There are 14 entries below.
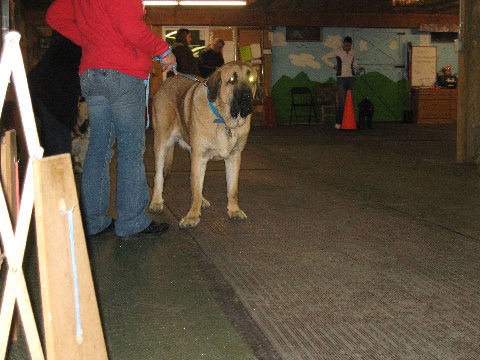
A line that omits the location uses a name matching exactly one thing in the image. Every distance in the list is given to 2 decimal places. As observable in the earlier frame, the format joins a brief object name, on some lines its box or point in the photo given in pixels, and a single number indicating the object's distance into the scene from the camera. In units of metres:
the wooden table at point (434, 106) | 19.00
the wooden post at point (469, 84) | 8.08
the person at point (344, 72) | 15.62
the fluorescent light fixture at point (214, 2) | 16.86
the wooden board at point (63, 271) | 1.75
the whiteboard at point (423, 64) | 19.69
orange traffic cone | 15.58
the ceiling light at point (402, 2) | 13.53
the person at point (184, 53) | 10.25
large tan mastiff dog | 4.59
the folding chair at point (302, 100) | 19.11
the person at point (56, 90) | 4.09
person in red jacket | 3.81
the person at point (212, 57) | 13.46
